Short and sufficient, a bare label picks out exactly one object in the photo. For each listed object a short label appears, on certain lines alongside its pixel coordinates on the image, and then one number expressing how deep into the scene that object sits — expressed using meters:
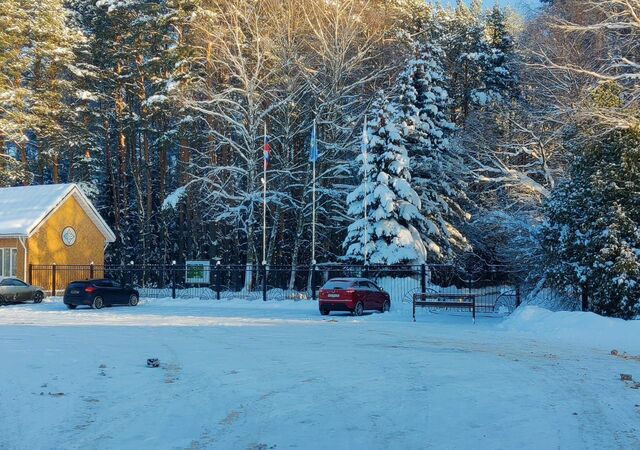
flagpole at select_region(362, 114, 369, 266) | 33.09
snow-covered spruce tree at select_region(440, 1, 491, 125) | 44.47
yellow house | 38.44
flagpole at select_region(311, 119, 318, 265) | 34.75
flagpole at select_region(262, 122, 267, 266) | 35.97
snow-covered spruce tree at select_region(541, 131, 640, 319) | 20.19
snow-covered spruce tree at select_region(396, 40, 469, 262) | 36.44
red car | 25.52
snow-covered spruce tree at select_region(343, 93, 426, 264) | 33.50
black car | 30.08
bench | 23.39
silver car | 33.00
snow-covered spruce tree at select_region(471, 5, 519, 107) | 41.59
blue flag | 34.75
